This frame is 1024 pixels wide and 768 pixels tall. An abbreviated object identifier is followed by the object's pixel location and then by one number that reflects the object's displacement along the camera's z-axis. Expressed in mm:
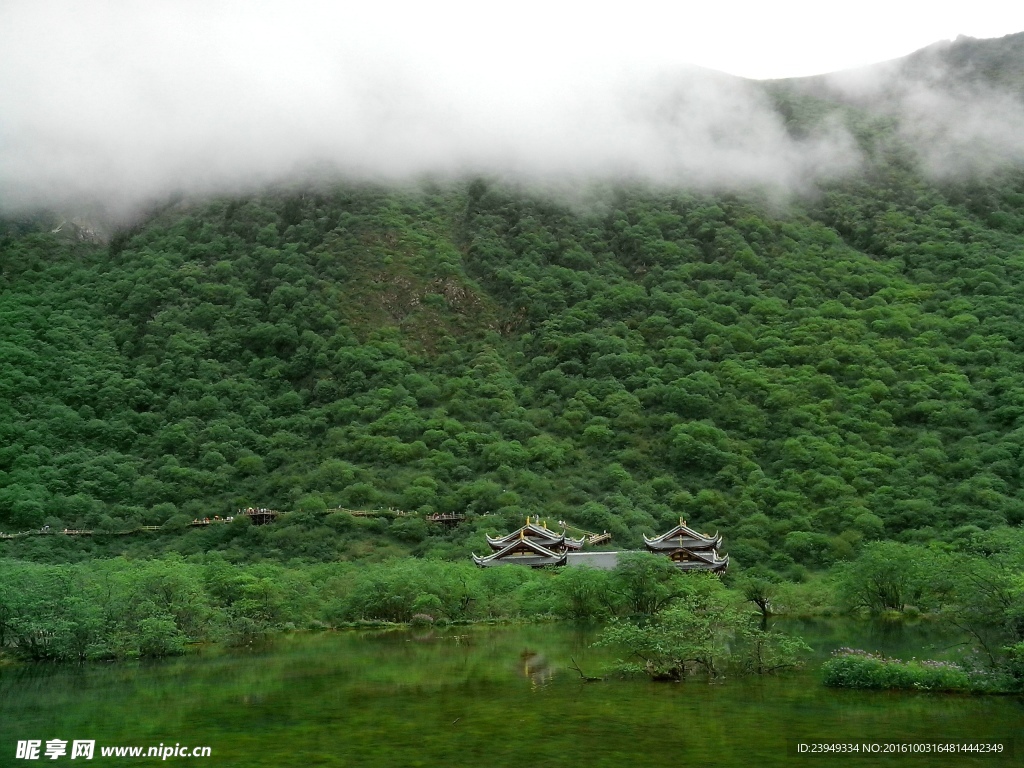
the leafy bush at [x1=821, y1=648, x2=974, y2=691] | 21641
